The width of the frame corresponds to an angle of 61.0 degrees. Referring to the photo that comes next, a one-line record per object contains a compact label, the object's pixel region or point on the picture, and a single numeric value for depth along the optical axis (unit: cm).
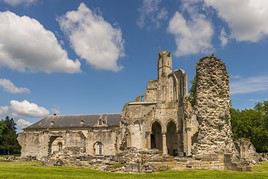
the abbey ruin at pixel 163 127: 1296
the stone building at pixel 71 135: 3289
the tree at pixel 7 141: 4260
